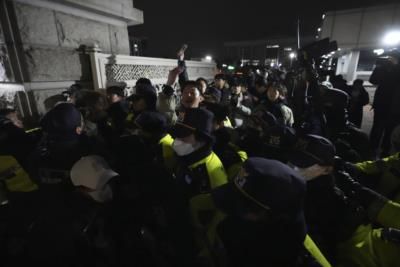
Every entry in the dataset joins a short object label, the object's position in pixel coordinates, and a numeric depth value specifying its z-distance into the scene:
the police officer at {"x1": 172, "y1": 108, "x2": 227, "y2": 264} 1.72
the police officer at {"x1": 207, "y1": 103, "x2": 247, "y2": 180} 2.29
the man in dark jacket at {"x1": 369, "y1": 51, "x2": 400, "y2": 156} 4.00
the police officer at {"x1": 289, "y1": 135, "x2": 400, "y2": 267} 1.23
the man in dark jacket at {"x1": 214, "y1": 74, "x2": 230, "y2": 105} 5.09
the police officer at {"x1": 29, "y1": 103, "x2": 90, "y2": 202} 1.71
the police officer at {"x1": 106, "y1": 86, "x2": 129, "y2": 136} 3.39
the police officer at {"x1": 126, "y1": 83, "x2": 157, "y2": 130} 3.17
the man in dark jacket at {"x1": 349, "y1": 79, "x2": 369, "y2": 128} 4.84
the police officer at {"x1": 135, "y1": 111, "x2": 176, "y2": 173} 2.48
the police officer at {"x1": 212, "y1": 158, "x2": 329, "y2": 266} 1.07
